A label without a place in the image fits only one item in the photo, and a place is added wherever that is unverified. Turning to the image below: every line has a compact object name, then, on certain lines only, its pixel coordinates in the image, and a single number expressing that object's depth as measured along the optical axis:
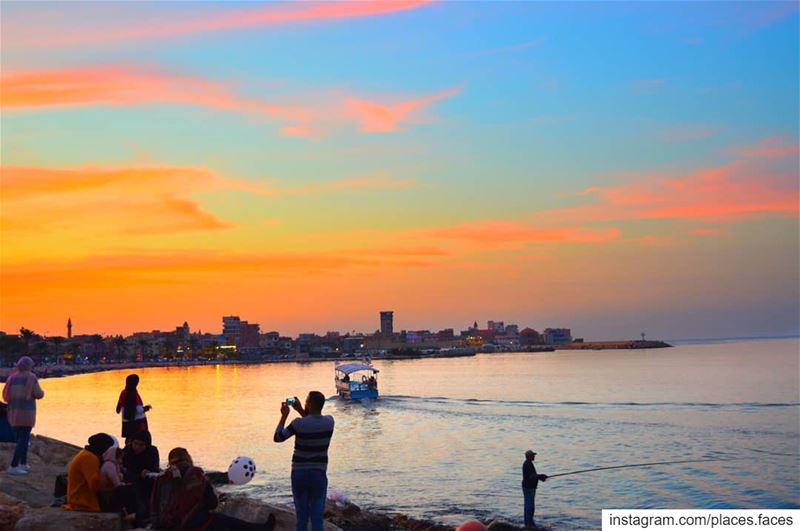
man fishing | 21.27
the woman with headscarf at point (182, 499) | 9.91
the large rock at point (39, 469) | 14.52
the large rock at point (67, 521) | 10.34
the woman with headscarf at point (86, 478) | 10.66
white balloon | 11.48
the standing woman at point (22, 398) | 14.88
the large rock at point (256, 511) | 12.14
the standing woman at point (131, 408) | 14.60
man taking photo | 9.56
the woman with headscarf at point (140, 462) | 10.87
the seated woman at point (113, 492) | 10.71
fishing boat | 80.25
